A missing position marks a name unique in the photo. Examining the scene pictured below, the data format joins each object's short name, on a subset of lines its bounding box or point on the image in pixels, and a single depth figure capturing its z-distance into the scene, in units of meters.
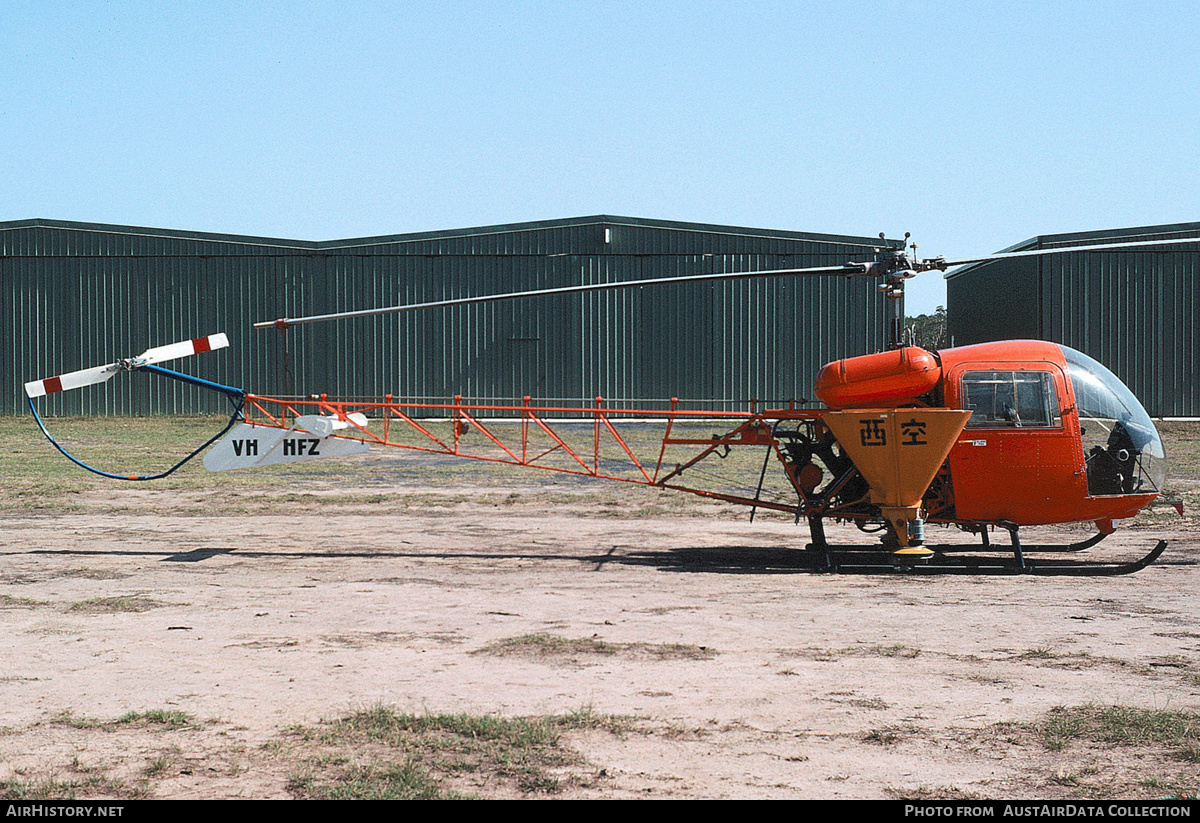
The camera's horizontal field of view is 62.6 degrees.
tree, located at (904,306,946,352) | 75.20
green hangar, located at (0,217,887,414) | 35.81
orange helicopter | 9.90
